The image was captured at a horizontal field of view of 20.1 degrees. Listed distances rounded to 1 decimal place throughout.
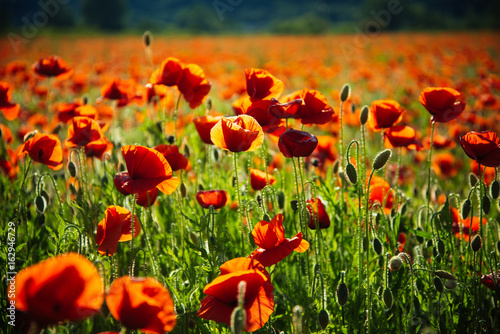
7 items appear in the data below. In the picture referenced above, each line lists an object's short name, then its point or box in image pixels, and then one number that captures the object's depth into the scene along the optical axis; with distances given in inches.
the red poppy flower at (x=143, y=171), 57.0
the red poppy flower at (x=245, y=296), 54.2
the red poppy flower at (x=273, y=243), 56.8
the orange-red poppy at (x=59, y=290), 50.2
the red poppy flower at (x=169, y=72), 65.8
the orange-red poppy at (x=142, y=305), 51.9
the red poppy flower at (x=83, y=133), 62.4
